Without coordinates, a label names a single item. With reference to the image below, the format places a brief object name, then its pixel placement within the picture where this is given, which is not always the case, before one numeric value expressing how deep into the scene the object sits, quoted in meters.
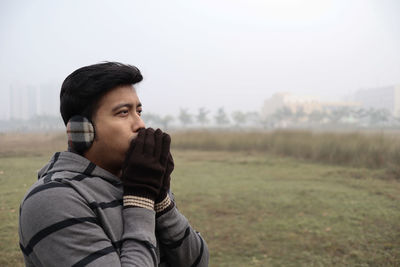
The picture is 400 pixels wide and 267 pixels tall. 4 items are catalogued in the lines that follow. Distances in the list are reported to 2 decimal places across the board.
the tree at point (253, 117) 104.88
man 0.95
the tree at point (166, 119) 90.29
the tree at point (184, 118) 92.12
